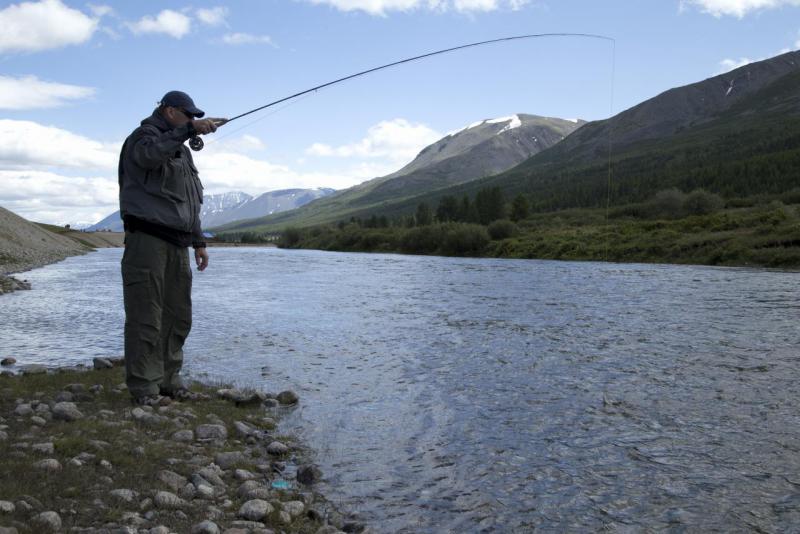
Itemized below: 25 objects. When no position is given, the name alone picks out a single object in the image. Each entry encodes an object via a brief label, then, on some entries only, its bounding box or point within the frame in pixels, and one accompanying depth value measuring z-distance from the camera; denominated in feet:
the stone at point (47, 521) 11.58
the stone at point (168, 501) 13.73
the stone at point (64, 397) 22.18
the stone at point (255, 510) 13.96
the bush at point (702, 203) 253.24
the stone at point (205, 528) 12.56
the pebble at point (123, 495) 13.66
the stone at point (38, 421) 18.71
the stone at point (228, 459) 17.53
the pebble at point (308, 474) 17.66
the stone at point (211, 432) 19.81
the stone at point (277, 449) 19.75
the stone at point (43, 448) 15.79
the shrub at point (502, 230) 232.94
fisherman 20.36
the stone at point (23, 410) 19.81
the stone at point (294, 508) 14.67
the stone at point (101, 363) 29.43
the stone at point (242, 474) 16.63
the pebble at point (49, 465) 14.61
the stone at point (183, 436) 18.85
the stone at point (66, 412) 19.41
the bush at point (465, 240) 227.61
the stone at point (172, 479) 14.92
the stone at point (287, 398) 26.17
